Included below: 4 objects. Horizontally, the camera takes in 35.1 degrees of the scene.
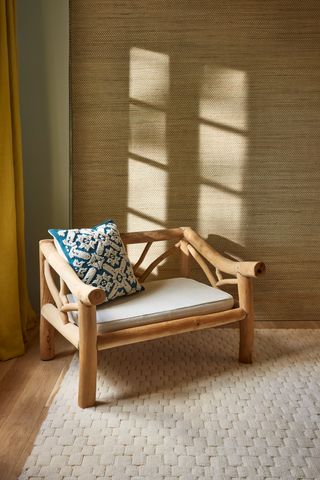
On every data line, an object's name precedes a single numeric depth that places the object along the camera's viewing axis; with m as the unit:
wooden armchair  2.18
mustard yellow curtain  2.66
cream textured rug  1.81
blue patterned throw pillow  2.45
